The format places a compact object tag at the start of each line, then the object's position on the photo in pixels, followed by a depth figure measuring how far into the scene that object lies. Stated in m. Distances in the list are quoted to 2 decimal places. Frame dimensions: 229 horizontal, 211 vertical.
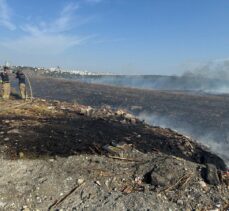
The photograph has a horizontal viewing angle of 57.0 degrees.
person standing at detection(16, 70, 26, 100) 12.19
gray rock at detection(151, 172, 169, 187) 5.55
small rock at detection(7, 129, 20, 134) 7.14
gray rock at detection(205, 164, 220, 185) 5.72
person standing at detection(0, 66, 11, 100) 11.97
